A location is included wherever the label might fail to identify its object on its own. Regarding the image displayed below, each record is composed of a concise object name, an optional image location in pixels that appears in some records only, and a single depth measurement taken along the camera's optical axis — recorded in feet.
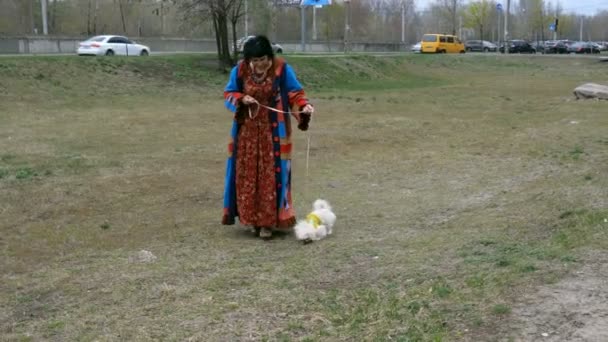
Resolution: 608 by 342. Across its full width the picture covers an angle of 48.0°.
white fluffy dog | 18.08
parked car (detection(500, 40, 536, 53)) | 209.26
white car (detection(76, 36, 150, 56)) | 100.27
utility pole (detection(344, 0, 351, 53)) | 170.71
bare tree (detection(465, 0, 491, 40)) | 282.77
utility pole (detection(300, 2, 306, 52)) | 155.22
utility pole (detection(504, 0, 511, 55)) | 199.03
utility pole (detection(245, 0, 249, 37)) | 90.17
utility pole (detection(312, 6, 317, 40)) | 229.00
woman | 18.90
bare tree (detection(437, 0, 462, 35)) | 277.03
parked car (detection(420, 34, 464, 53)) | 171.83
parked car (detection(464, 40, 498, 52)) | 221.87
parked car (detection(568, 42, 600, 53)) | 220.02
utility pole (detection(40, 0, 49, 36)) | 149.04
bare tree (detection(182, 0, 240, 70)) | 85.05
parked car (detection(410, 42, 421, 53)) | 186.15
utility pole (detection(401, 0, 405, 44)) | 273.13
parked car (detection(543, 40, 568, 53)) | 220.02
